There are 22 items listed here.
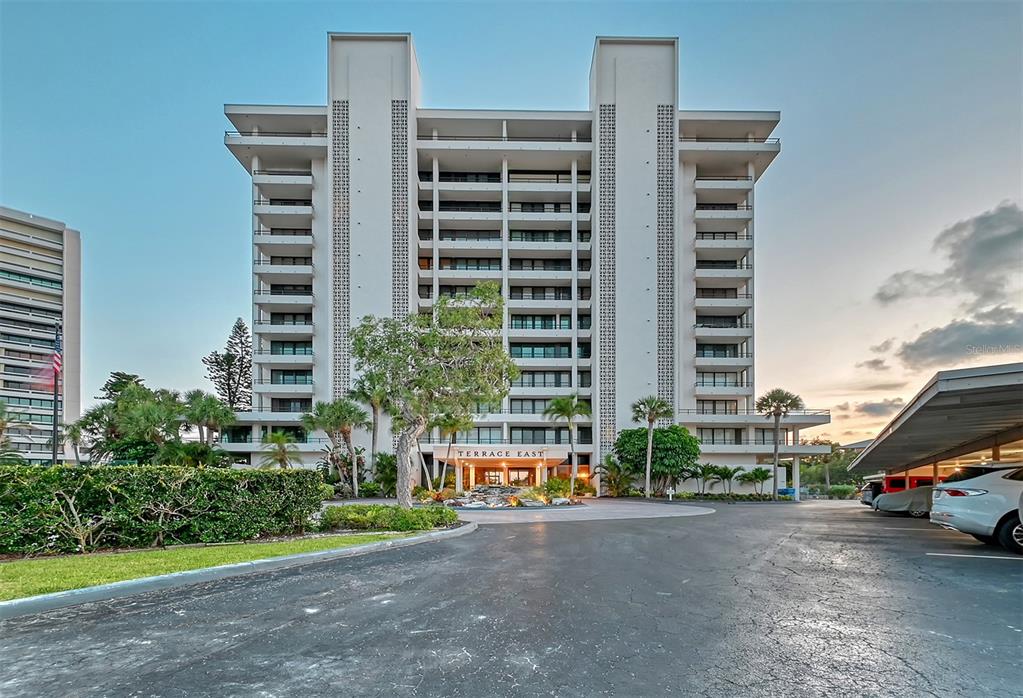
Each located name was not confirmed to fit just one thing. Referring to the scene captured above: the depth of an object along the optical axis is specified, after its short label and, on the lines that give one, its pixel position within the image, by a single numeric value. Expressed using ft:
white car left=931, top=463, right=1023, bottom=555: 37.11
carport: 41.19
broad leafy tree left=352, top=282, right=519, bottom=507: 63.05
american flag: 79.72
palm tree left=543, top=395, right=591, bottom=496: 137.90
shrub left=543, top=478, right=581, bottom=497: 115.73
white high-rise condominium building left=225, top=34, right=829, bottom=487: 152.05
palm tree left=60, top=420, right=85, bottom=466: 142.55
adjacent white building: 200.23
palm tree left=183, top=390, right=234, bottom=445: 125.90
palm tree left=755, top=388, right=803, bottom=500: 142.31
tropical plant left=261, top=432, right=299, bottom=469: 125.88
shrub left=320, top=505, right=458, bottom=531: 49.65
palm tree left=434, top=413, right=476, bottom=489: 65.41
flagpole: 76.38
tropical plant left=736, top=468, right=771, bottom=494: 145.48
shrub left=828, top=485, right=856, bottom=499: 158.03
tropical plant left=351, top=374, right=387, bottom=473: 115.96
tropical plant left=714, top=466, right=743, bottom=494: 144.46
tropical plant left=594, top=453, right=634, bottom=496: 141.49
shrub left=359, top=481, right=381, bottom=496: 123.75
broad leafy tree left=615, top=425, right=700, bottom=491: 136.71
